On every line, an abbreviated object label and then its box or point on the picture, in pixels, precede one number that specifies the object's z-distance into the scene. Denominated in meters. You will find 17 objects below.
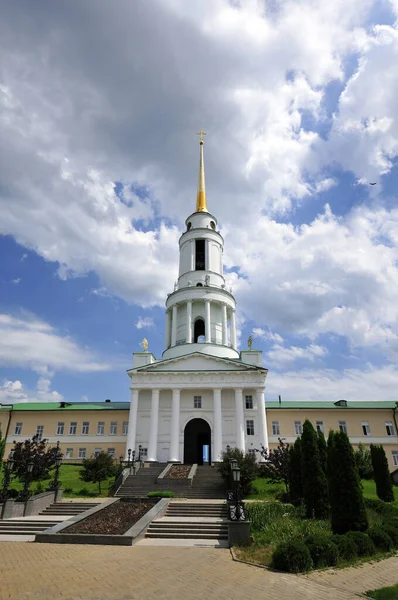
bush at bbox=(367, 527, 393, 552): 12.43
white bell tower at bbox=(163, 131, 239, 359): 43.81
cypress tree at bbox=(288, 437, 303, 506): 22.00
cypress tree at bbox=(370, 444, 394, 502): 25.33
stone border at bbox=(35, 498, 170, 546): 13.99
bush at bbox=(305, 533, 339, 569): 10.67
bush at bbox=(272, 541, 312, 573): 10.29
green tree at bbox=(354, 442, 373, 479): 33.72
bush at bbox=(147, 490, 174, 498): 23.09
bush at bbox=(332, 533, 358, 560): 11.28
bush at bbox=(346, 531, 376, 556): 11.79
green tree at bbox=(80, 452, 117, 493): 28.17
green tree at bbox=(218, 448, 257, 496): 25.94
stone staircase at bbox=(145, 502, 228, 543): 15.57
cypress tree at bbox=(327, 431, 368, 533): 14.23
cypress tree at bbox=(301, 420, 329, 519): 18.70
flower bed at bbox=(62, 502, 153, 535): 15.49
